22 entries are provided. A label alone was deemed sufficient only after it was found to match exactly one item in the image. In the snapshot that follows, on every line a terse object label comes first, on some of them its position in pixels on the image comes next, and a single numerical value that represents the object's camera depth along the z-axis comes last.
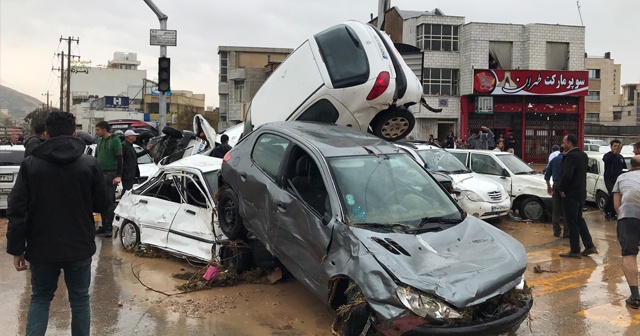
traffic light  12.45
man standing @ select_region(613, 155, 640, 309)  5.63
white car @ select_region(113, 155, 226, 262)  6.52
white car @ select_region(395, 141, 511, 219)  10.05
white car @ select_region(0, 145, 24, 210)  10.44
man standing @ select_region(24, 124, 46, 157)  8.55
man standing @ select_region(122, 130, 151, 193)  9.15
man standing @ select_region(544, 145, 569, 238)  9.62
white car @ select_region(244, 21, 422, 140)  6.66
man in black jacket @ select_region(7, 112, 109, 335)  3.73
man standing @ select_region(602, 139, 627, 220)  10.71
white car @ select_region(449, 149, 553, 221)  11.09
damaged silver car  3.77
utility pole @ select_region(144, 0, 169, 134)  12.72
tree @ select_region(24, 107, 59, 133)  79.12
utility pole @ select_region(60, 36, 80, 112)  48.31
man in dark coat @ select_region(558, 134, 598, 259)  7.88
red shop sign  31.75
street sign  12.62
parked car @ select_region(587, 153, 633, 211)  12.69
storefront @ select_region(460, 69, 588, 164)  31.81
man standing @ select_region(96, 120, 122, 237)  8.57
